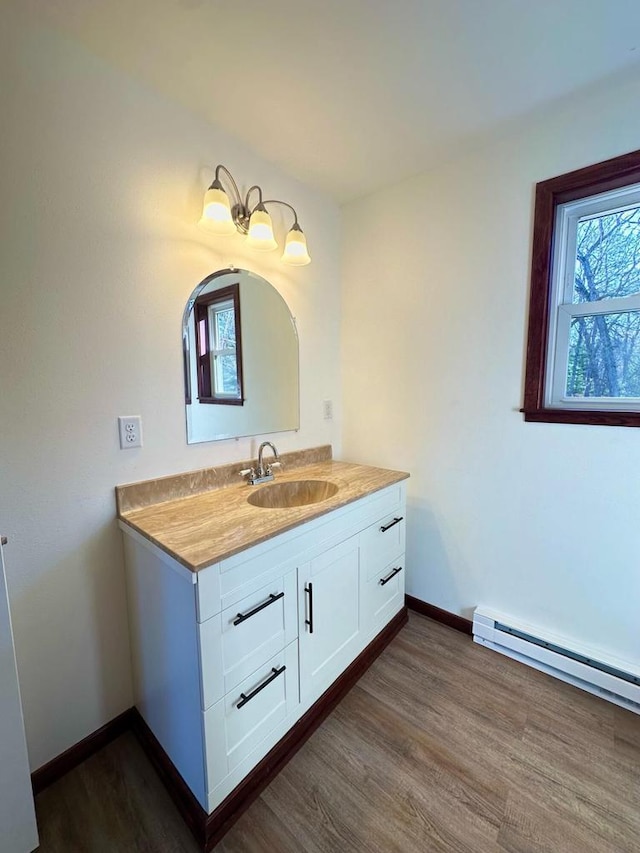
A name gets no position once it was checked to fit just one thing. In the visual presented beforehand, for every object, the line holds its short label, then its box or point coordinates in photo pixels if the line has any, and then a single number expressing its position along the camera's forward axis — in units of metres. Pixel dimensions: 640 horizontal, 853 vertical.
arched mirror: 1.51
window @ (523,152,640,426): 1.39
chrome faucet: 1.68
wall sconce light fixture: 1.36
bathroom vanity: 1.00
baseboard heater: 1.41
